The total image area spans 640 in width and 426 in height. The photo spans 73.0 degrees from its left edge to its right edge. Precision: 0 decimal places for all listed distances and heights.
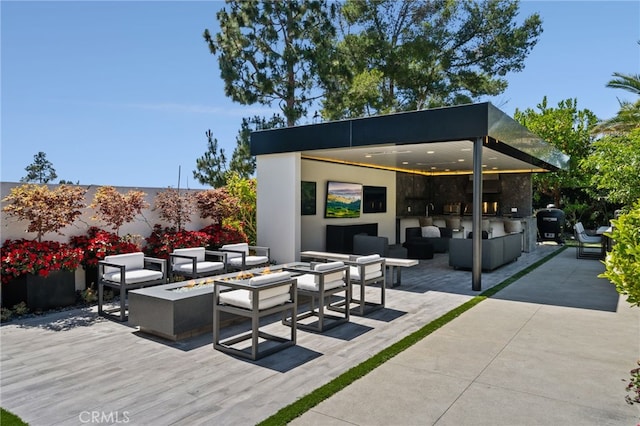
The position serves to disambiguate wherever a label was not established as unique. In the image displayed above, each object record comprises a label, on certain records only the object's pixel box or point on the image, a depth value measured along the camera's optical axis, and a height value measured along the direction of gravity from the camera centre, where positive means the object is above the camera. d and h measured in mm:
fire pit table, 4906 -1199
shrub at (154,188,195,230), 8858 +39
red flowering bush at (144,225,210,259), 8406 -632
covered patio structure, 7773 +1353
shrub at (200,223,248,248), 9282 -563
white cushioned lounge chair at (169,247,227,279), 7103 -938
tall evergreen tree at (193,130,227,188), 18031 +1896
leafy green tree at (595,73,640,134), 14469 +3853
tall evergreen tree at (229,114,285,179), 16953 +2639
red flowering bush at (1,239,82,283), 6137 -726
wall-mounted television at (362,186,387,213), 12883 +353
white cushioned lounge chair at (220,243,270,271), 7873 -918
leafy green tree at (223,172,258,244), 10914 +38
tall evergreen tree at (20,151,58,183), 28750 +2743
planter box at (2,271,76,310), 6289 -1232
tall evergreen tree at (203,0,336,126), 16028 +6136
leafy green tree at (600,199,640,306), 2684 -305
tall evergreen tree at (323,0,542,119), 17250 +6547
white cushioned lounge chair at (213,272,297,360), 4410 -1022
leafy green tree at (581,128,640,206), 8594 +923
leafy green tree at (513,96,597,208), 19797 +3442
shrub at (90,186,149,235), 7570 +59
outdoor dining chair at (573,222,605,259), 12395 -994
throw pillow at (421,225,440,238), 13625 -666
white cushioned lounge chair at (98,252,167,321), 5909 -951
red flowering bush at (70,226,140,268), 7145 -622
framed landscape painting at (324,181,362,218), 11414 +291
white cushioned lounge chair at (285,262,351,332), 5363 -991
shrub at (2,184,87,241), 6348 +13
